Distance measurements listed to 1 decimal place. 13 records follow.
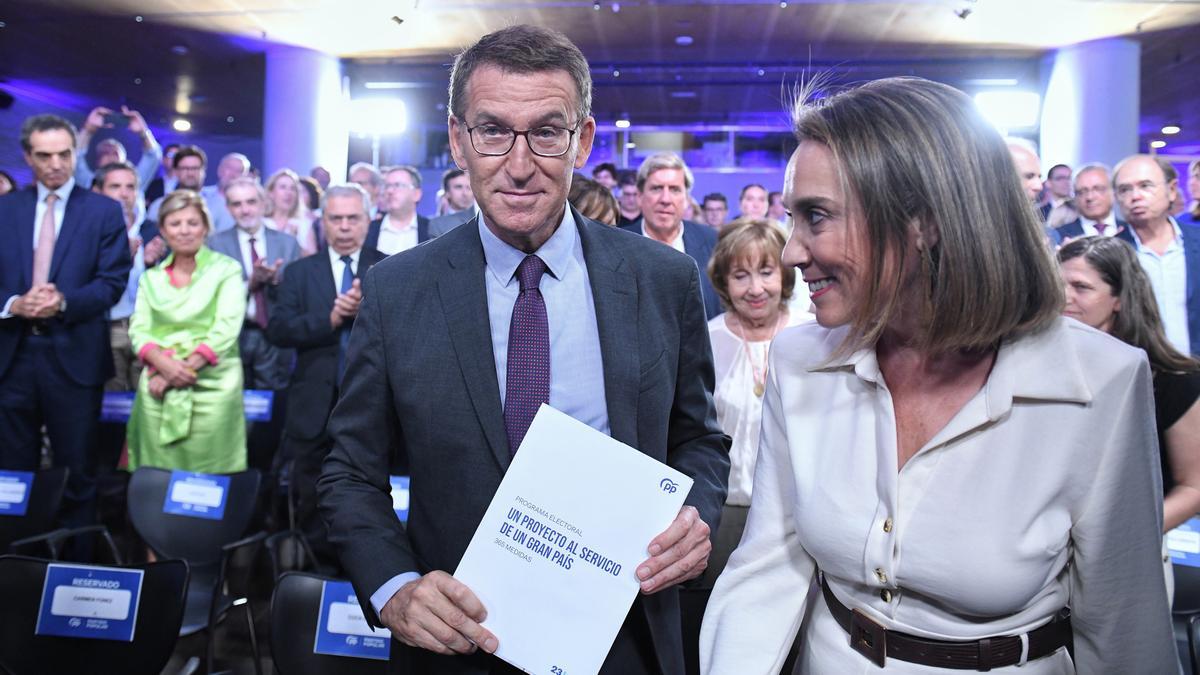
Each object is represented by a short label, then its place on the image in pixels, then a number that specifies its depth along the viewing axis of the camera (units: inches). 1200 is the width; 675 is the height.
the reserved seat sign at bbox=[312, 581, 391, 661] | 80.3
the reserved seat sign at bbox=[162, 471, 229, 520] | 123.5
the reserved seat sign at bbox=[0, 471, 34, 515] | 130.3
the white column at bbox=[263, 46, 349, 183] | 422.9
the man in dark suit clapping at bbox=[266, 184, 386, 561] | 166.1
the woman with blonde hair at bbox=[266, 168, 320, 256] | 263.8
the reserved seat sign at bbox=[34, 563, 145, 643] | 86.6
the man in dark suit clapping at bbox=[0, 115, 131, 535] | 164.9
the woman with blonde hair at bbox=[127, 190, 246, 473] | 166.1
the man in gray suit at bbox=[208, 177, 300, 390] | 211.9
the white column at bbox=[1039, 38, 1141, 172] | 400.2
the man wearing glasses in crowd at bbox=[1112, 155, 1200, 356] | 185.8
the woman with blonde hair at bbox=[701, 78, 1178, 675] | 44.5
